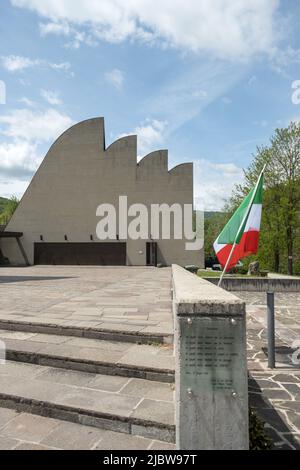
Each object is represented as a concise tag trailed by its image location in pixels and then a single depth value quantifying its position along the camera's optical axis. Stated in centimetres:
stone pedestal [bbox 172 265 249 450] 250
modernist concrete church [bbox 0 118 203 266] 2970
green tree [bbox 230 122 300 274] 2567
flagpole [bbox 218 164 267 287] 595
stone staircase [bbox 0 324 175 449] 316
